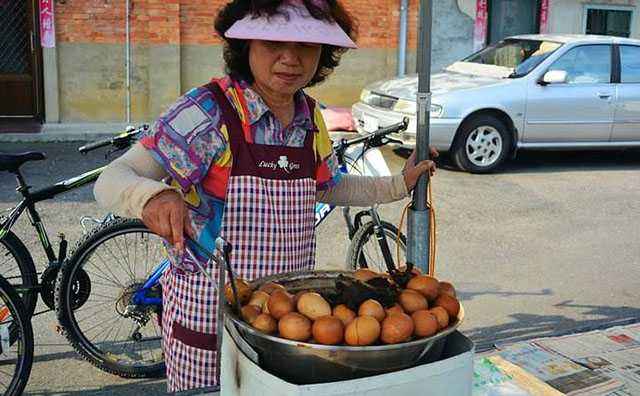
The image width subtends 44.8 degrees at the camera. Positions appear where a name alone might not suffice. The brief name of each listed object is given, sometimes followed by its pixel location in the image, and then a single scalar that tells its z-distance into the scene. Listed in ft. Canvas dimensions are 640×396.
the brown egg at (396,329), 4.96
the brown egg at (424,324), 5.12
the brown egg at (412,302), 5.44
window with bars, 37.88
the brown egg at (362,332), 4.93
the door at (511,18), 47.31
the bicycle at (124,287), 13.04
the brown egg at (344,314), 5.12
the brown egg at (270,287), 5.87
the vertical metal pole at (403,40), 43.52
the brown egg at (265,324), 5.12
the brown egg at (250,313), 5.30
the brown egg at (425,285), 5.72
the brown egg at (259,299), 5.56
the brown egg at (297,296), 5.43
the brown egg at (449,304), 5.52
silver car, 30.86
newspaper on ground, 8.14
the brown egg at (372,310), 5.15
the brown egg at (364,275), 6.07
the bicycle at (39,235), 12.46
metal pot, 4.89
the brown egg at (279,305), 5.26
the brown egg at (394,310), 5.21
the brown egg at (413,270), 6.18
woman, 6.60
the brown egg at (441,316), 5.31
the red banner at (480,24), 45.96
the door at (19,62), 37.88
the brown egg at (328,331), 4.94
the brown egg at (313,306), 5.23
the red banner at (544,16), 47.67
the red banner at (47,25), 37.09
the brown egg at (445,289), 5.83
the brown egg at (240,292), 5.68
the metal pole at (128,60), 38.14
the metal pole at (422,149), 8.35
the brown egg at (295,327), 5.00
